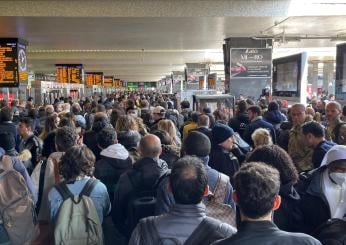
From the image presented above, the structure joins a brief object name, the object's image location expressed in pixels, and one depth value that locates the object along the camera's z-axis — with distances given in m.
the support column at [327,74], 44.62
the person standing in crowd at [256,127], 7.36
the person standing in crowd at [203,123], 7.01
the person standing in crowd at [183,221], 2.46
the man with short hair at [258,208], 2.08
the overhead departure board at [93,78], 39.27
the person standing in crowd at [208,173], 3.35
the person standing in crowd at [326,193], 3.17
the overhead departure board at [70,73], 29.12
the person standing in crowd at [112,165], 4.56
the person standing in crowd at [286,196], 3.16
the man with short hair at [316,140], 4.68
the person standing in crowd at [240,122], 8.64
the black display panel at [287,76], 11.88
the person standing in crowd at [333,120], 6.46
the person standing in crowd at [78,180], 3.61
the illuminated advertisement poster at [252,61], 15.54
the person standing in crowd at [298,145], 5.51
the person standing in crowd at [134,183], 3.82
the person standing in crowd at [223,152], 5.02
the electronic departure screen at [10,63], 14.79
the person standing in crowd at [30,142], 6.36
